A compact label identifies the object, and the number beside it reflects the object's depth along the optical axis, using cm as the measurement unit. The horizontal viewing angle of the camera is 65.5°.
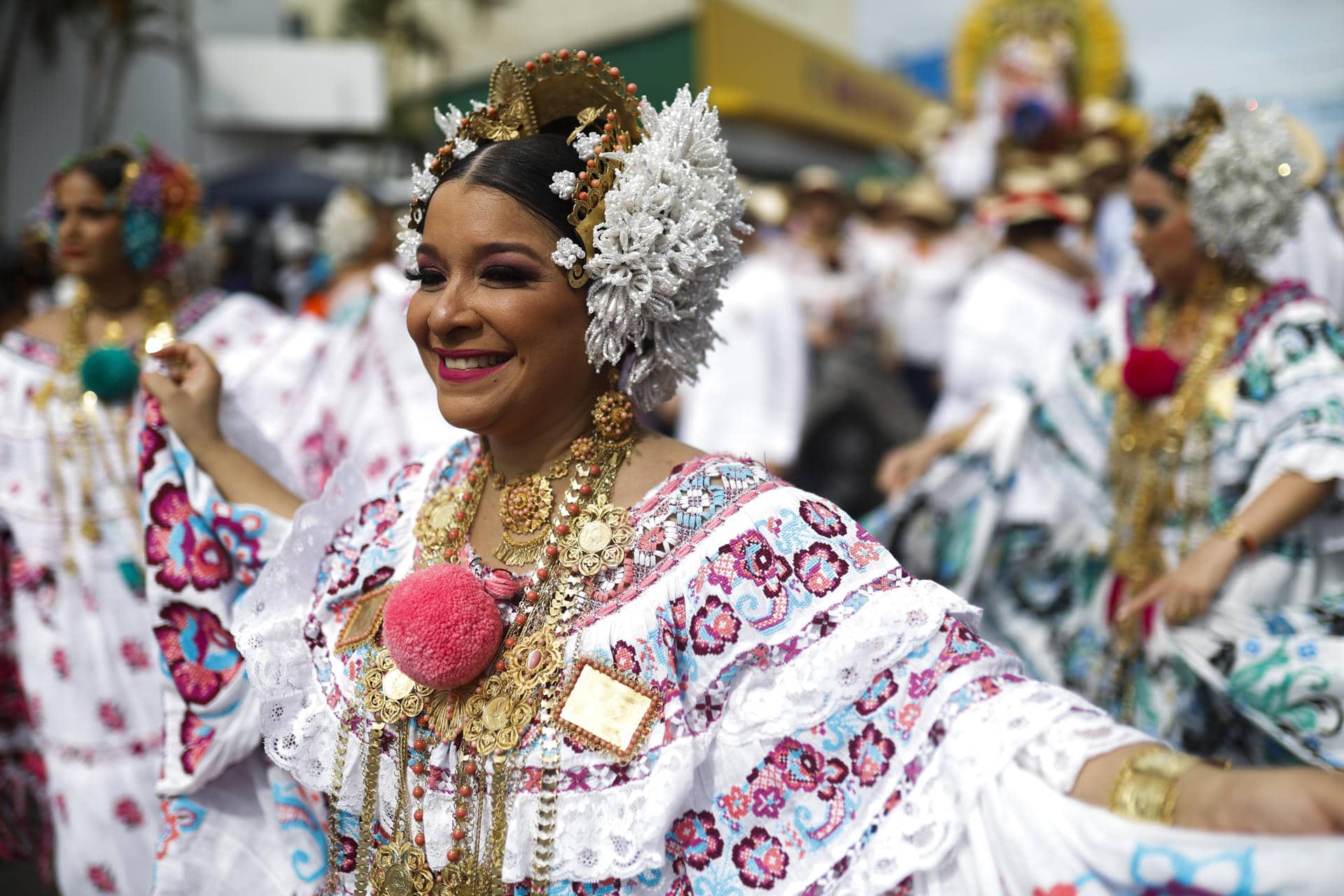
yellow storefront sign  1532
